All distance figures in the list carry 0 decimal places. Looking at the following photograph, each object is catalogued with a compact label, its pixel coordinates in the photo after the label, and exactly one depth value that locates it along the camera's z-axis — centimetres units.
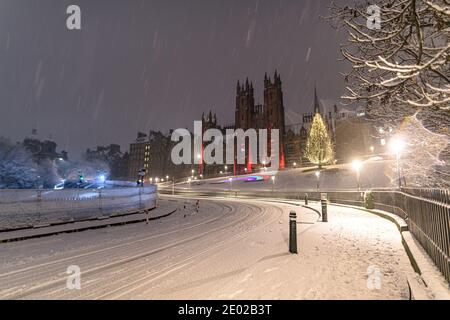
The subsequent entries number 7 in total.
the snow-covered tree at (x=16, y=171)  4425
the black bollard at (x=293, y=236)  734
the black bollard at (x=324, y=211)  1377
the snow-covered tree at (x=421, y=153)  1012
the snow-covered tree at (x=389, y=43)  435
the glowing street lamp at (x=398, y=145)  1290
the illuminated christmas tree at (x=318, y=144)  5269
